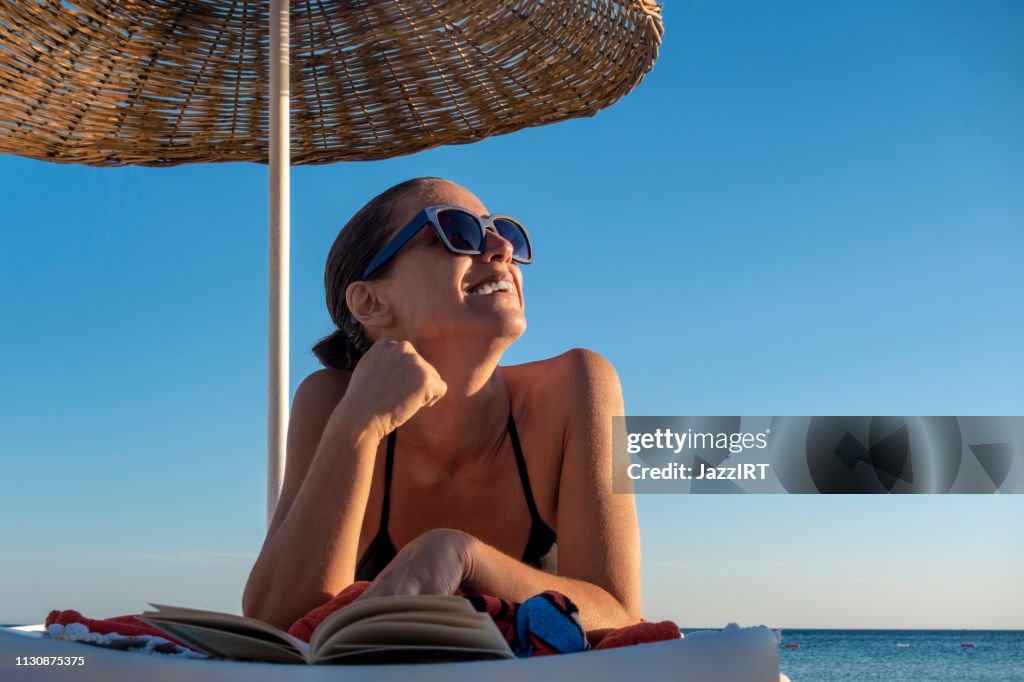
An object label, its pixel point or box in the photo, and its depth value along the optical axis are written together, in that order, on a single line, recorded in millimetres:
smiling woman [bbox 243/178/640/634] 1653
